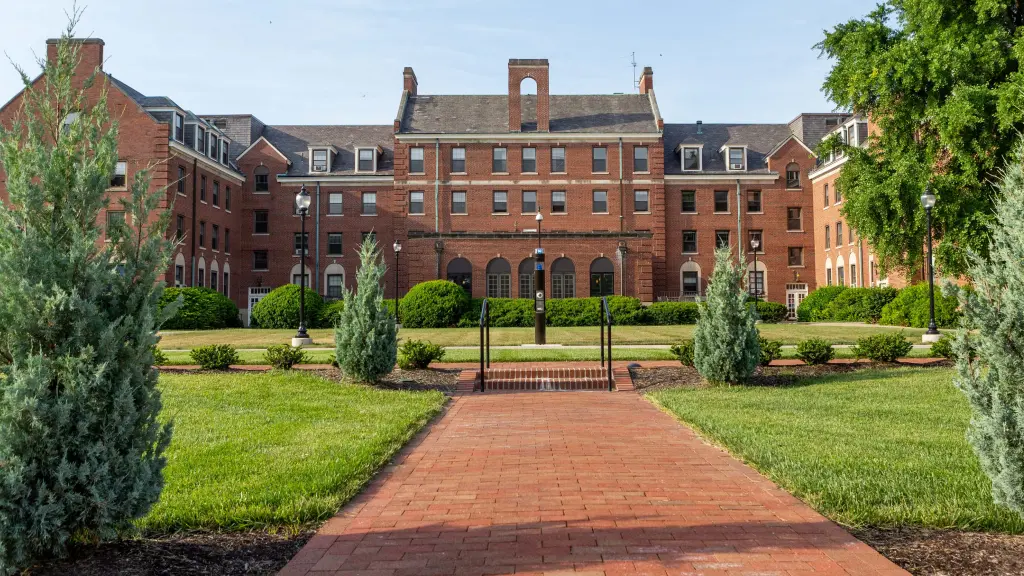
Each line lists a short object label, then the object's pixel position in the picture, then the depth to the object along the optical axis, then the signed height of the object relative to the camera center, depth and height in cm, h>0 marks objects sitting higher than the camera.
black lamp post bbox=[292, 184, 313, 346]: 2136 -24
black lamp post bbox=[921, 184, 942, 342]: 2014 +60
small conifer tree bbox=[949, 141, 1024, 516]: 454 -33
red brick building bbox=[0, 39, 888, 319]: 4206 +715
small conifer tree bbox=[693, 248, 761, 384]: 1241 -45
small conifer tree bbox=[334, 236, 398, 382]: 1272 -46
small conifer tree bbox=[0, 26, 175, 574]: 390 -14
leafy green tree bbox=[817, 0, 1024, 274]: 2083 +571
